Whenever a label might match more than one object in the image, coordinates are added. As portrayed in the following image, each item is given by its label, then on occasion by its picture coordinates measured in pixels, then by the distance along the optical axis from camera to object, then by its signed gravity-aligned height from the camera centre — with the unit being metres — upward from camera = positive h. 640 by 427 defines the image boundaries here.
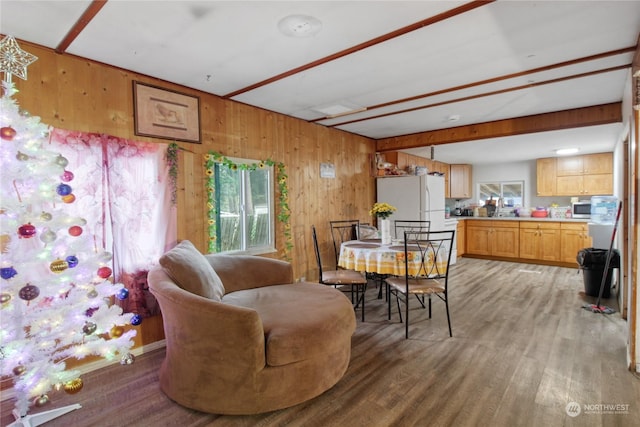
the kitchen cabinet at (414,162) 5.91 +0.80
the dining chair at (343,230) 4.93 -0.43
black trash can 4.14 -0.93
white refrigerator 5.34 +0.09
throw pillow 2.25 -0.47
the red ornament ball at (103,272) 2.12 -0.42
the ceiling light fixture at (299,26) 2.01 +1.15
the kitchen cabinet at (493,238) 6.66 -0.80
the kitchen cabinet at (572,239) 5.94 -0.76
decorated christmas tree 1.75 -0.37
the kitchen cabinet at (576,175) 6.14 +0.46
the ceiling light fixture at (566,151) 5.85 +0.88
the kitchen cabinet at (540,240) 6.21 -0.81
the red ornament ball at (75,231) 1.97 -0.14
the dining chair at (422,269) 3.04 -0.67
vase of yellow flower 3.74 -0.19
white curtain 2.43 +0.06
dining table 3.19 -0.58
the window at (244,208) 3.54 -0.04
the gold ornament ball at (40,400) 1.79 -1.06
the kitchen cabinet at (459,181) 7.73 +0.47
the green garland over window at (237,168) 3.30 +0.16
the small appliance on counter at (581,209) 6.24 -0.21
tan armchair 1.92 -0.89
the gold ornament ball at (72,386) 1.89 -1.04
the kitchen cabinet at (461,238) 6.97 -0.81
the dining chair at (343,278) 3.42 -0.80
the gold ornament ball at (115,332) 2.18 -0.84
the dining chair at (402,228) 5.34 -0.43
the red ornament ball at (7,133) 1.71 +0.41
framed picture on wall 2.83 +0.86
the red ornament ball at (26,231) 1.77 -0.12
